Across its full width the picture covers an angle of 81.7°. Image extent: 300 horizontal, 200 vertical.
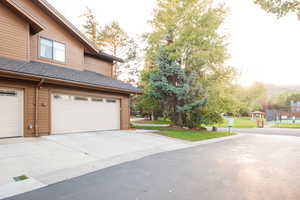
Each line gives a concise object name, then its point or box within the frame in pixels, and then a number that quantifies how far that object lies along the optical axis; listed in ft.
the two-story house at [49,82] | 24.72
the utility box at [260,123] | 67.27
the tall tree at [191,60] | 42.65
